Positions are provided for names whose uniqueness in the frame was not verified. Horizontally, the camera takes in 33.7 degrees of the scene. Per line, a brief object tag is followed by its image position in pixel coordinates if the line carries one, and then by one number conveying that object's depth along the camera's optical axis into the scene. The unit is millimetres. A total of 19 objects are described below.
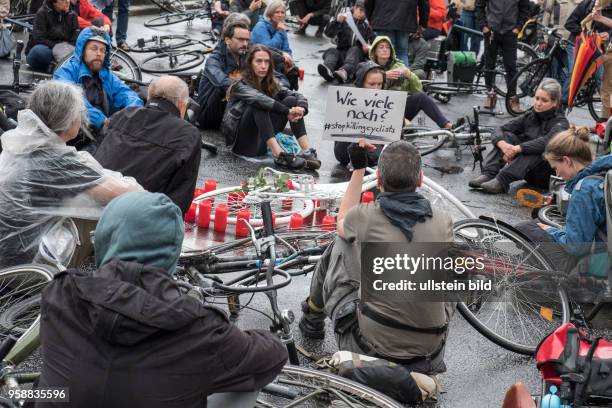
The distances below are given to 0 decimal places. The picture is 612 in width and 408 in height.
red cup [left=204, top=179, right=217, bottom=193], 7996
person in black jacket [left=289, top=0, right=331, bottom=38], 18406
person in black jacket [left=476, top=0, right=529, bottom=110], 13570
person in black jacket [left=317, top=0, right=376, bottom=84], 13281
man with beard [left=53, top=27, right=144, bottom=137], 8703
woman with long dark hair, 9930
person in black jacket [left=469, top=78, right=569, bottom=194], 9484
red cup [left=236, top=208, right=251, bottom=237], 7419
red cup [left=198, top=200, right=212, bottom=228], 7578
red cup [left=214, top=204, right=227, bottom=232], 7523
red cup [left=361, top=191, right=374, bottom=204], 7596
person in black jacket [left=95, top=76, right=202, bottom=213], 6484
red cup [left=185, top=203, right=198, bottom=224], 7688
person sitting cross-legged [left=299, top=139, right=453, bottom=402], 5242
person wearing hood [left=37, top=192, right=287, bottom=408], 3371
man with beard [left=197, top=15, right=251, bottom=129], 10523
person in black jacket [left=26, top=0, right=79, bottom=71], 12031
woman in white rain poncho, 5941
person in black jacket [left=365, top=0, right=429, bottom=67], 13484
